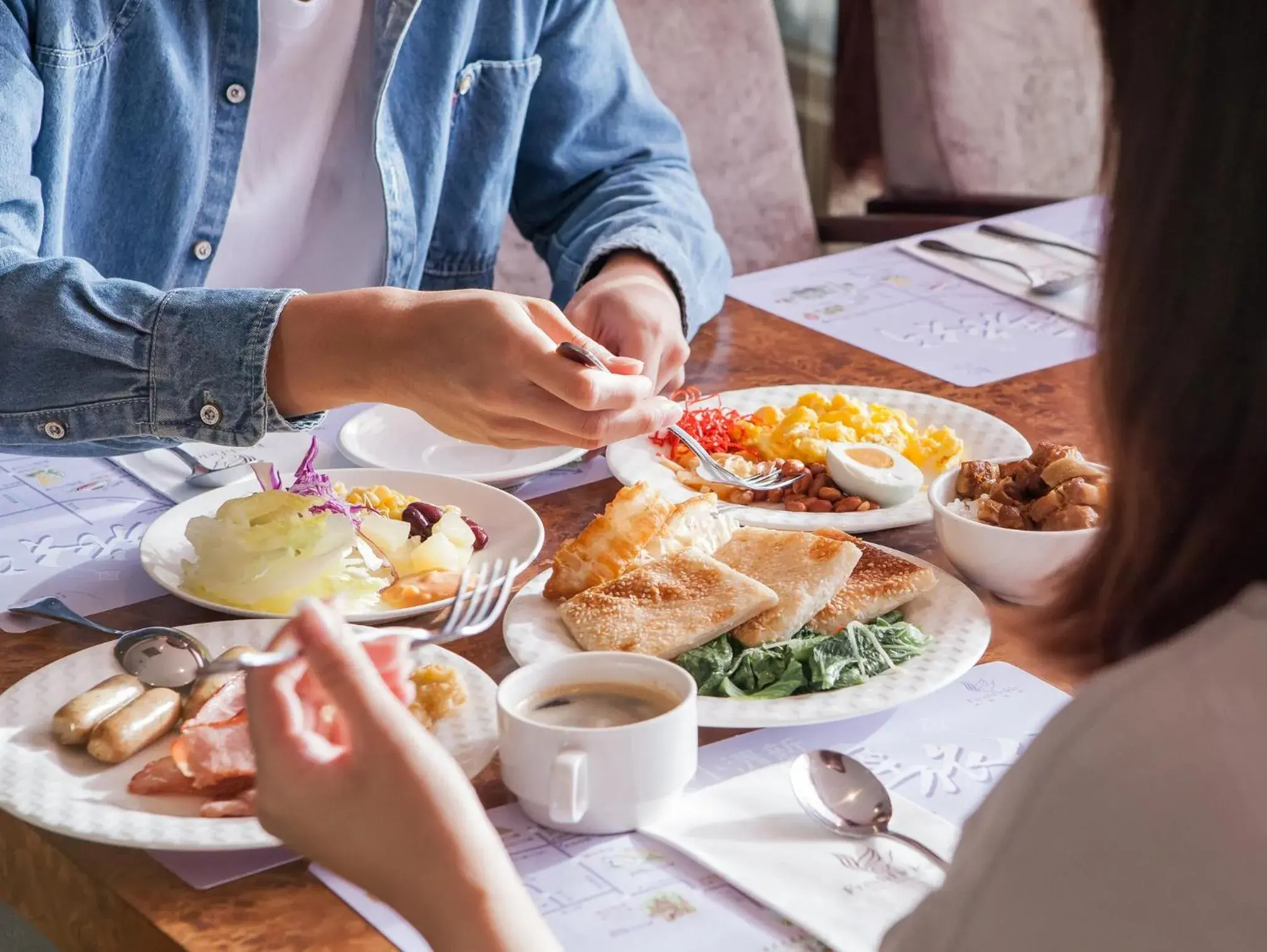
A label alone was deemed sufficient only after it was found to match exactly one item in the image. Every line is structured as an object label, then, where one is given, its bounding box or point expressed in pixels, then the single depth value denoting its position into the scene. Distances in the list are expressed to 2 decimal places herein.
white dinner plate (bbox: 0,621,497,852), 0.80
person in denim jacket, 1.12
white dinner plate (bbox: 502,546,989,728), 0.94
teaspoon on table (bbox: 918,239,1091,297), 1.85
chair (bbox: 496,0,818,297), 2.48
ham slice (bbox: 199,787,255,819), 0.83
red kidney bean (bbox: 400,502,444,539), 1.19
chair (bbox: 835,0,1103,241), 2.91
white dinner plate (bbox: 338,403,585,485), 1.39
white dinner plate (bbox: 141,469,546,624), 1.11
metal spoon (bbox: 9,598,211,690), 0.96
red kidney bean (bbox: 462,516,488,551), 1.21
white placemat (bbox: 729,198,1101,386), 1.65
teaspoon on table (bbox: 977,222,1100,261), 1.99
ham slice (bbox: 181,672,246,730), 0.90
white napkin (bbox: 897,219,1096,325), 1.83
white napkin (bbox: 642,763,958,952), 0.75
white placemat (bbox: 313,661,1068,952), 0.75
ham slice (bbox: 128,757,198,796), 0.86
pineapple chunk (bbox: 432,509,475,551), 1.18
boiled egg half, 1.29
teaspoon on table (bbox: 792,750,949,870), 0.82
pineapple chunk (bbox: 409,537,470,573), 1.14
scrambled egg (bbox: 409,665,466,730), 0.93
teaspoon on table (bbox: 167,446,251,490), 1.32
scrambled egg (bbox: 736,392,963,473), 1.38
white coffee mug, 0.81
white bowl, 1.09
